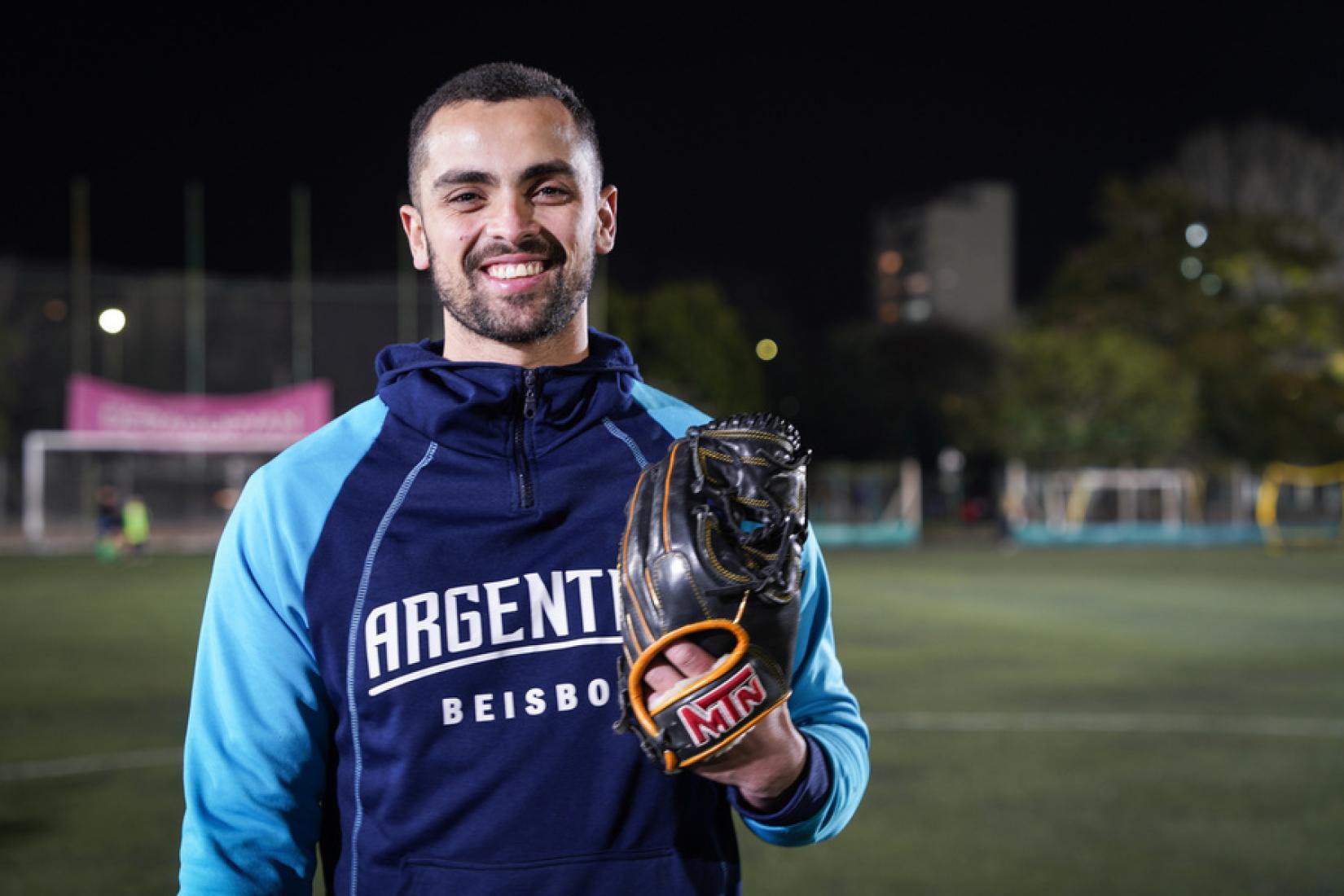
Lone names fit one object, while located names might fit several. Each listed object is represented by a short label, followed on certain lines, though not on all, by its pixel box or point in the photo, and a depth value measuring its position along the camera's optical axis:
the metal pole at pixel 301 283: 30.30
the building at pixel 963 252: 94.25
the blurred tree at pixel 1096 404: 39.03
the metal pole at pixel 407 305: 30.58
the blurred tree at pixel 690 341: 44.69
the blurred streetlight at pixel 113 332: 29.05
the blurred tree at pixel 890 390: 55.16
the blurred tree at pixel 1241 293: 42.22
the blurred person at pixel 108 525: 24.42
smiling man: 1.85
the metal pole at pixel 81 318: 29.09
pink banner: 28.16
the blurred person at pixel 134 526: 24.98
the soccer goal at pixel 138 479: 28.47
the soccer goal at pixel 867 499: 36.00
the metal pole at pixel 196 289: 29.83
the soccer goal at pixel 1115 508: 36.41
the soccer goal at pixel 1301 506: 35.91
